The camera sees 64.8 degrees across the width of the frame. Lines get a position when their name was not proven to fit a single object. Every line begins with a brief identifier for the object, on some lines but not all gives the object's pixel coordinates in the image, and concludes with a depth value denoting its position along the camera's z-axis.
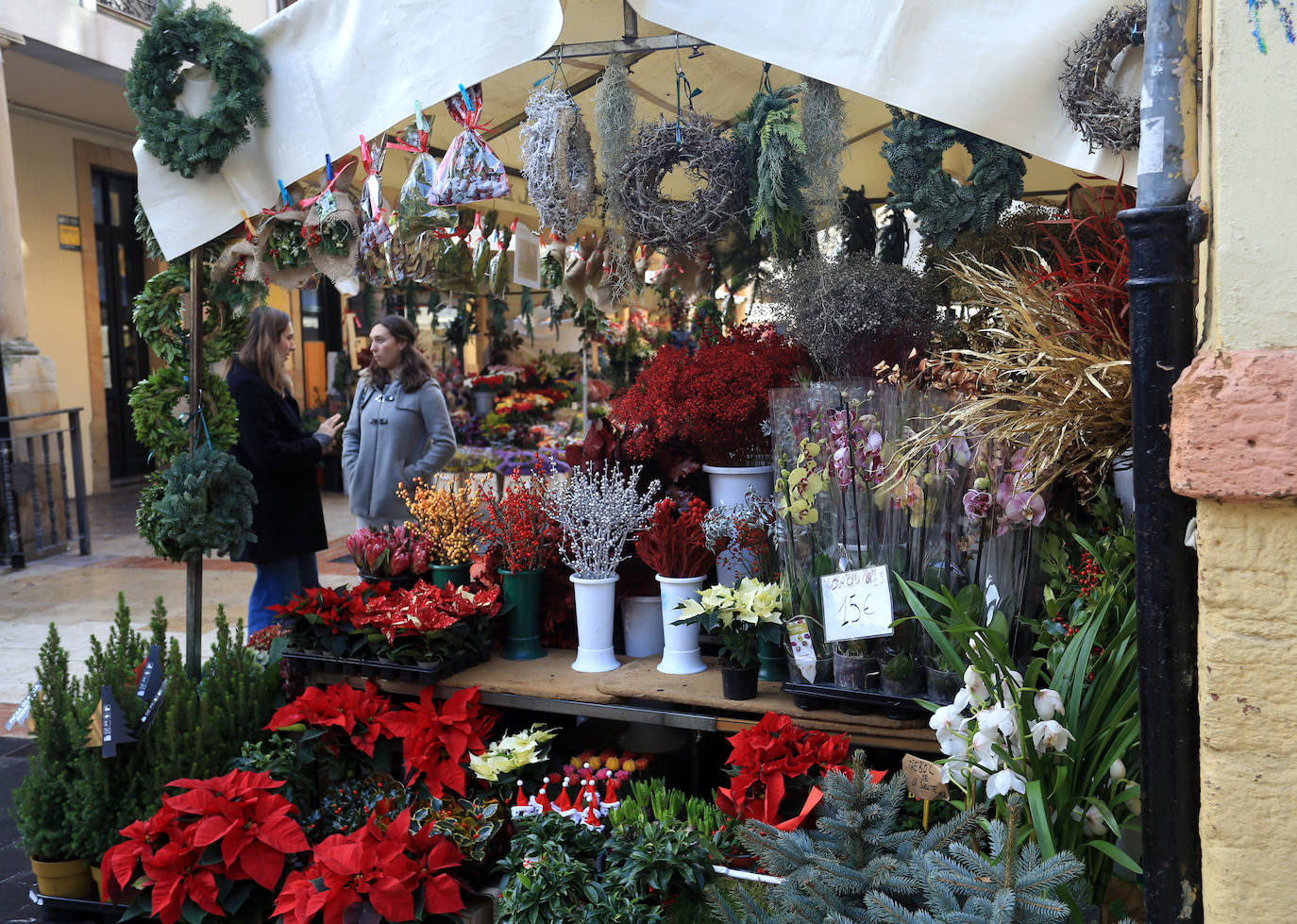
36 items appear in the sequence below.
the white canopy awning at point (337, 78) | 2.63
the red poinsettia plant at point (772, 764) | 2.40
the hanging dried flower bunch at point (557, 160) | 2.94
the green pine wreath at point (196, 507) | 3.14
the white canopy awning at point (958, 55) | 2.19
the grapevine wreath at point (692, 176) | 2.86
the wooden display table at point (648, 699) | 2.52
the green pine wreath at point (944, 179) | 2.42
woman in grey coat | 4.79
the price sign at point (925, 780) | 2.22
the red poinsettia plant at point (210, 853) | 2.49
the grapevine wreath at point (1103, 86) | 2.08
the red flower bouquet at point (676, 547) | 2.87
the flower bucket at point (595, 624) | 2.97
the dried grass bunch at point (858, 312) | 2.88
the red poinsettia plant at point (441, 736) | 2.81
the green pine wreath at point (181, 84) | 2.84
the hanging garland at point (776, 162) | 2.69
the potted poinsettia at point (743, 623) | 2.64
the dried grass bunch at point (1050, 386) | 2.06
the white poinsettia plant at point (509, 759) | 2.73
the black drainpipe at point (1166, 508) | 1.67
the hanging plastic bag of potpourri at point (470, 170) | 2.80
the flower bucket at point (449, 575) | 3.32
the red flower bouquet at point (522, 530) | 3.15
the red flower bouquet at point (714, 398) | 3.06
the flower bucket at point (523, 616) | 3.12
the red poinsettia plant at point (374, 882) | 2.35
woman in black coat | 4.39
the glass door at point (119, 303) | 10.99
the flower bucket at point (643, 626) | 3.12
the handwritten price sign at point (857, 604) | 2.43
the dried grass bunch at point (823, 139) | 2.70
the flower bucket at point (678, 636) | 2.86
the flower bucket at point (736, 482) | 3.14
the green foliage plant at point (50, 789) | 2.83
